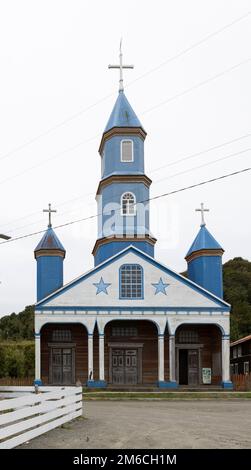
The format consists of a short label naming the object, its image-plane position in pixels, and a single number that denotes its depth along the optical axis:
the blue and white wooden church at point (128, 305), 39.09
